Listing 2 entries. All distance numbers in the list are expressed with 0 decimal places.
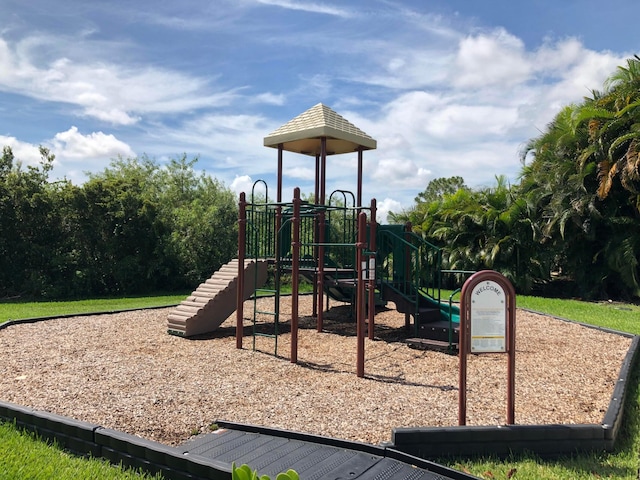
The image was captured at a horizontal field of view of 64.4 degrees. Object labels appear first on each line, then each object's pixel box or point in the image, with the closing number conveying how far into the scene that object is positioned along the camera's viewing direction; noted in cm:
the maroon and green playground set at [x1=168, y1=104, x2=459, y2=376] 729
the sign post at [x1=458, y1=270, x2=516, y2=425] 413
